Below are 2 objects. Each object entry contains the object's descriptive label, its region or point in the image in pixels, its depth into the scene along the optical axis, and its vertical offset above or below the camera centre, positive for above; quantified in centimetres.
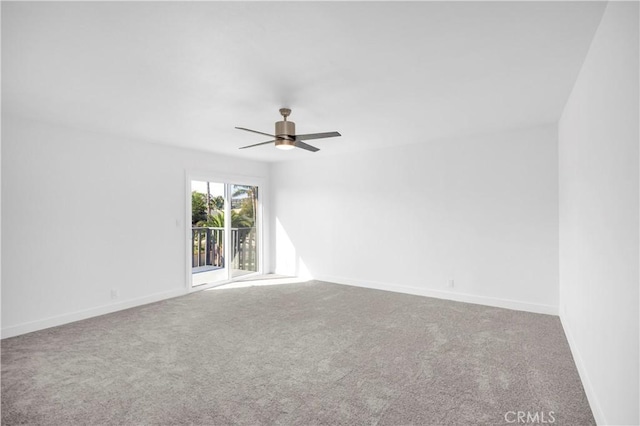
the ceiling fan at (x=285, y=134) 328 +80
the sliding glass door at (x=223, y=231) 612 -30
